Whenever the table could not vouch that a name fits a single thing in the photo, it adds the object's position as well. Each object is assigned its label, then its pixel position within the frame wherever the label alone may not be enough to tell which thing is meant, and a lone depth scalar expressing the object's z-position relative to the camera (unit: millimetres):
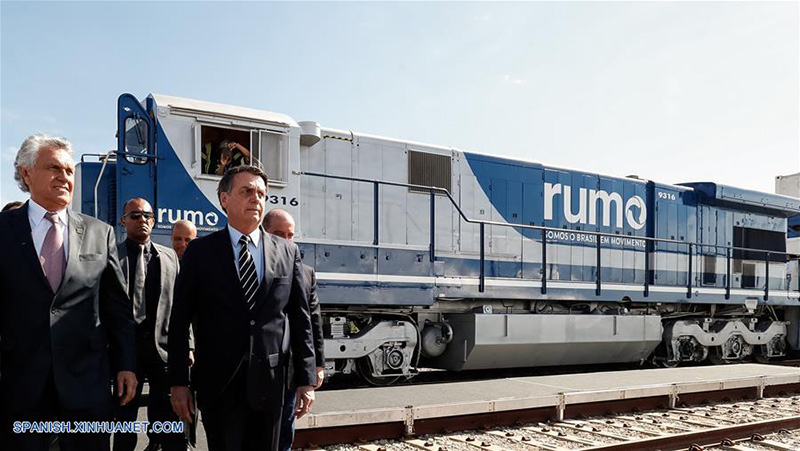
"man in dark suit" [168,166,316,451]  2830
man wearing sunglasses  3701
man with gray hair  2650
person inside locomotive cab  7160
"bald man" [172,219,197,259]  4508
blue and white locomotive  7020
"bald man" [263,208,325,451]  3156
